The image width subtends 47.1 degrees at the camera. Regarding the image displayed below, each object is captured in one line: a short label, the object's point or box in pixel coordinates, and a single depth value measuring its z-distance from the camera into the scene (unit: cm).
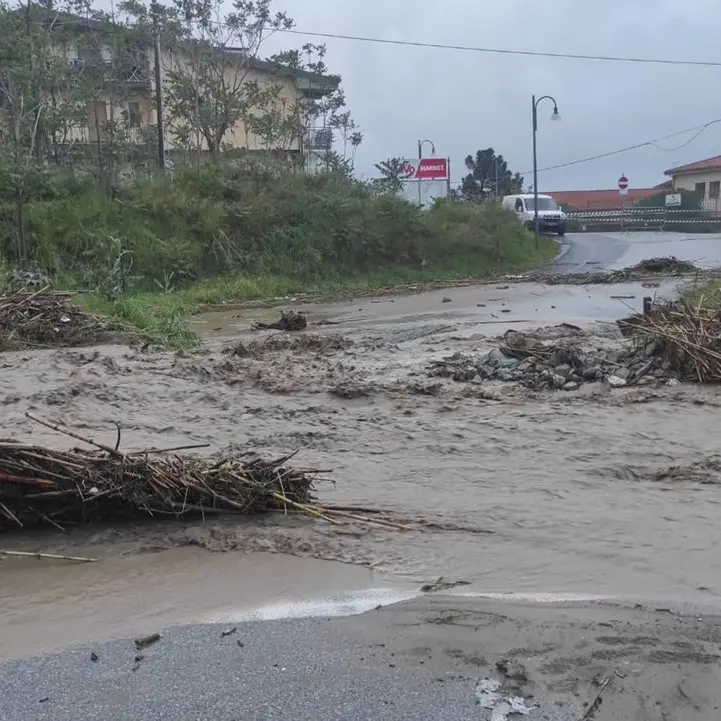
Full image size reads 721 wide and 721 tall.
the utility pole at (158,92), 2559
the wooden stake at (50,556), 481
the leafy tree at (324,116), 2967
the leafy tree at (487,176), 5160
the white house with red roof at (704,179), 5384
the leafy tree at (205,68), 2706
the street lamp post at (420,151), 4035
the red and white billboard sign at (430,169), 3550
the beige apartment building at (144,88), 2673
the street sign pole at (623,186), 5132
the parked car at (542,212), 3888
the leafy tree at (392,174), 2844
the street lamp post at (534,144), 3250
